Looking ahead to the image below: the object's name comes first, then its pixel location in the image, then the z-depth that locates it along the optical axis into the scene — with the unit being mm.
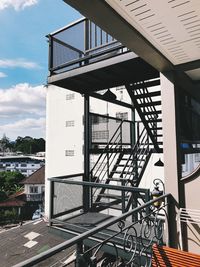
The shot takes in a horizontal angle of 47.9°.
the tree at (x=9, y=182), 42381
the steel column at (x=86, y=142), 5719
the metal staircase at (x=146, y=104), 5520
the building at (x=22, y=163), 74000
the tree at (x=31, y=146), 93812
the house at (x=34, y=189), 39031
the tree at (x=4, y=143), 113688
